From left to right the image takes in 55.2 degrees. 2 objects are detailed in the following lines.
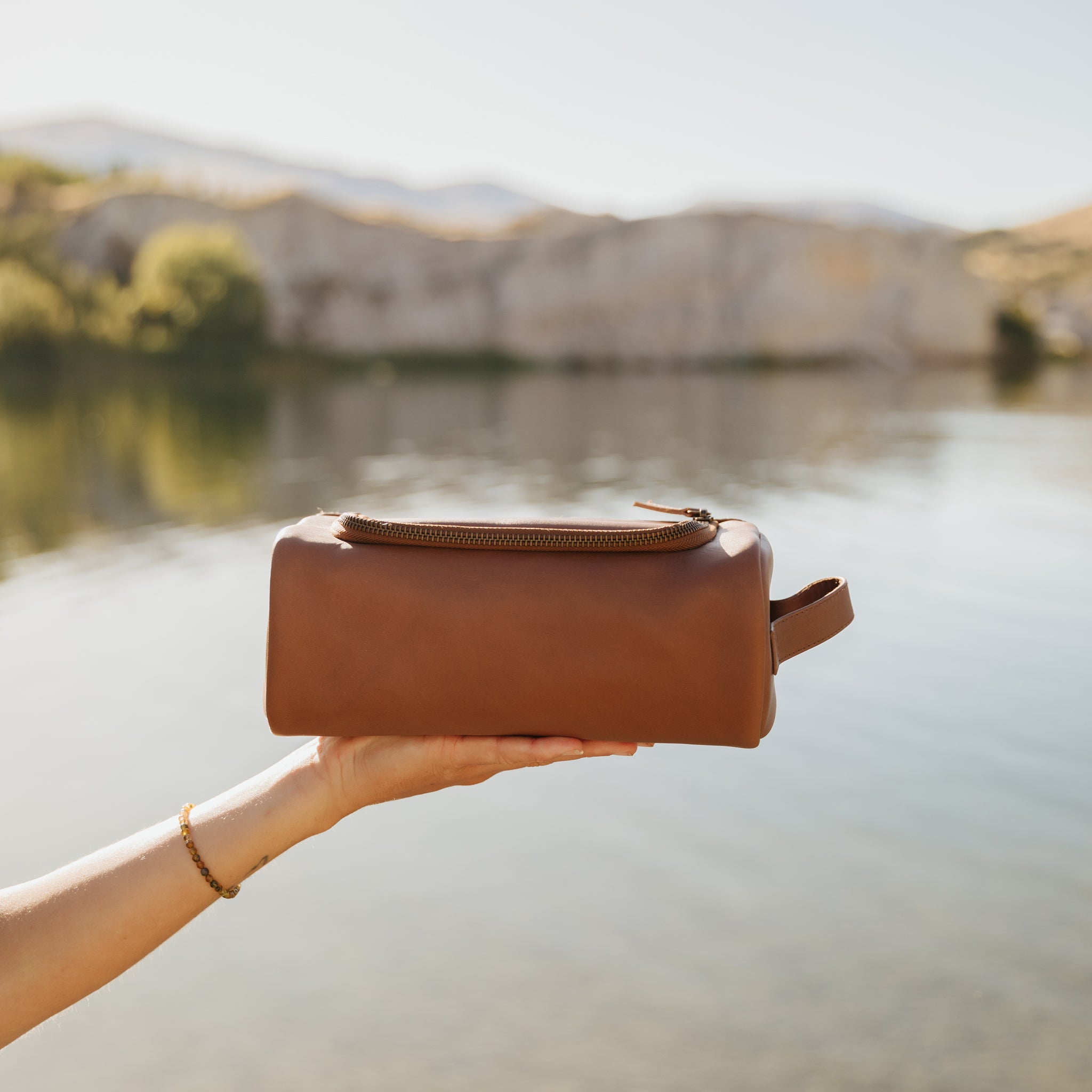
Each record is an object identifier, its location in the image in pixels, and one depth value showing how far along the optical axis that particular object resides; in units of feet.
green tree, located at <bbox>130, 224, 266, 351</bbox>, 116.16
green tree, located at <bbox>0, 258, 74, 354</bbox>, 104.42
